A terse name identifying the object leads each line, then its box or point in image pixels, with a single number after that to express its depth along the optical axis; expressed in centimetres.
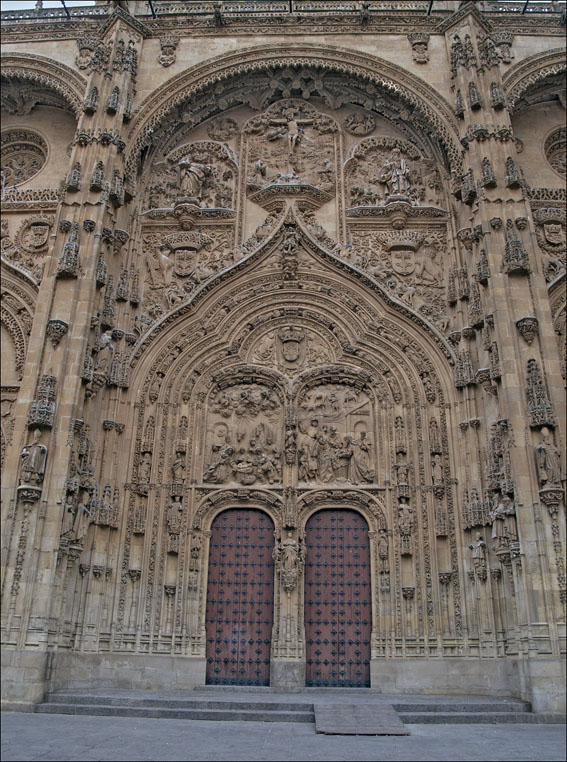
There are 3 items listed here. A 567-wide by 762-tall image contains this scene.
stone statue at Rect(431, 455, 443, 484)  1400
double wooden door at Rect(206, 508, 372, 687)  1323
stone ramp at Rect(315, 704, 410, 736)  924
